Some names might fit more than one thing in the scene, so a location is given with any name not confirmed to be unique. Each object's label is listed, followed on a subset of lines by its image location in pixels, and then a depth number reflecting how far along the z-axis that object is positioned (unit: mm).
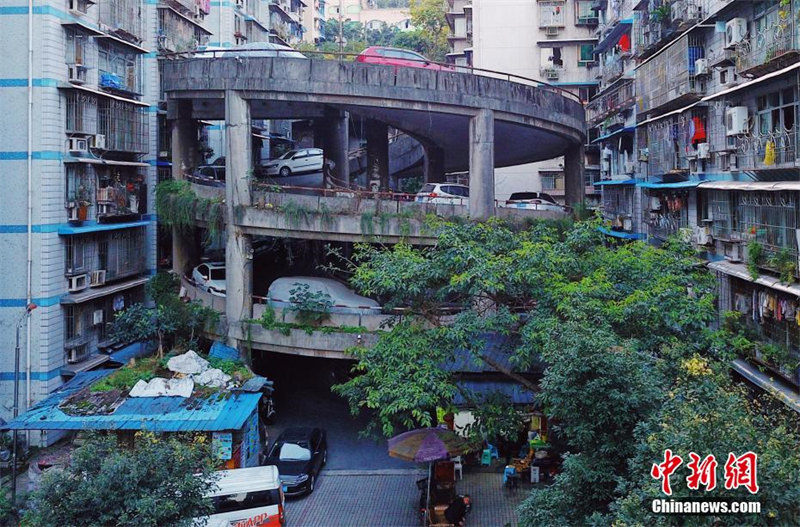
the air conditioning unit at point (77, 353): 22281
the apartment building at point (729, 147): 15766
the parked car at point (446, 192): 23828
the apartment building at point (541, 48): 40812
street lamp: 15820
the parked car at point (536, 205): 25625
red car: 23906
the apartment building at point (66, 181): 21016
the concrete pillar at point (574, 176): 30875
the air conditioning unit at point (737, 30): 18156
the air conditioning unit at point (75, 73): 21812
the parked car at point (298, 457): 17812
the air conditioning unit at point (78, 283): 22234
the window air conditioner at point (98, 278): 23312
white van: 14953
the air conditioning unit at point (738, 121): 17688
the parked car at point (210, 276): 25147
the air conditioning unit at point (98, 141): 22781
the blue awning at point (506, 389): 19953
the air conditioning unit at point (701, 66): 20125
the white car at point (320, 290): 22156
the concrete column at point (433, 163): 32656
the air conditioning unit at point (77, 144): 21984
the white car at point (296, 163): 35594
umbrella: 16312
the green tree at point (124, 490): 9852
